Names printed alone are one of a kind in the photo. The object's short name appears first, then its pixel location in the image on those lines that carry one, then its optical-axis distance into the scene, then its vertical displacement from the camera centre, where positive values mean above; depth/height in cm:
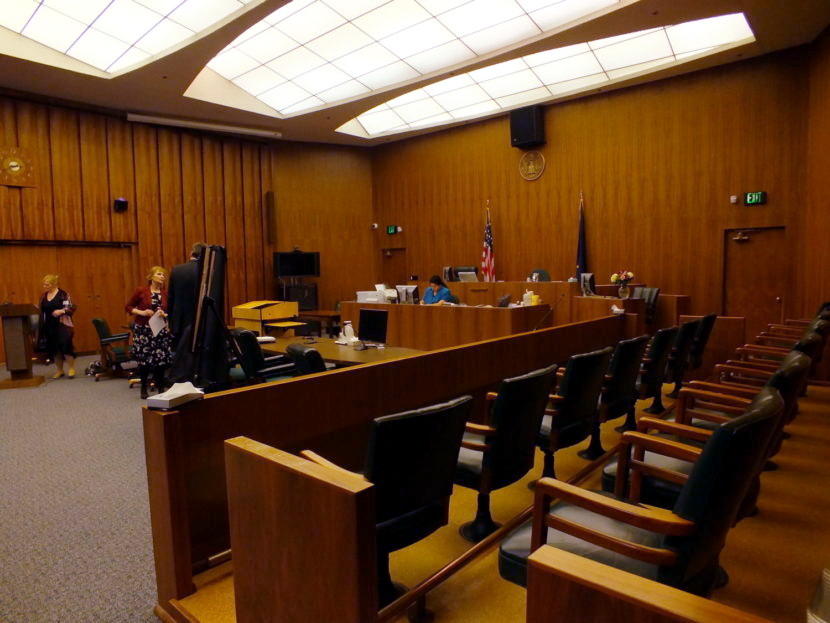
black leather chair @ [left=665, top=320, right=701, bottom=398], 403 -64
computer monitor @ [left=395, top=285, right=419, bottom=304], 690 -25
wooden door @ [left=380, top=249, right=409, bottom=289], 1210 +18
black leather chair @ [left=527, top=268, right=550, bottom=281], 788 -5
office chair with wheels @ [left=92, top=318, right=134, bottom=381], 662 -89
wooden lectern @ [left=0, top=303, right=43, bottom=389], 632 -72
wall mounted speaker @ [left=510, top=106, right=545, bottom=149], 931 +254
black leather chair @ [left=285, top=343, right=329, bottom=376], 320 -50
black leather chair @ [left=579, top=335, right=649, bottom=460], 304 -63
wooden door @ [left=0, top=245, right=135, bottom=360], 838 +7
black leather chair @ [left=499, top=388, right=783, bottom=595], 131 -65
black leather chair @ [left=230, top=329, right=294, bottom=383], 417 -65
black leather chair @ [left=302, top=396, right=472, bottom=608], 162 -63
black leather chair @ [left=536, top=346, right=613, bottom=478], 258 -65
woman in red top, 548 -60
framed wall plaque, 817 +177
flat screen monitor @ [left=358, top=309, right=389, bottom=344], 482 -45
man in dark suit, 334 -10
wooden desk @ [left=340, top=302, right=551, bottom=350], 549 -54
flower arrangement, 608 -9
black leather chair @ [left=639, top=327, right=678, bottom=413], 354 -61
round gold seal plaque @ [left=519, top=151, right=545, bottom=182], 962 +192
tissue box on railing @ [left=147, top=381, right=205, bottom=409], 193 -42
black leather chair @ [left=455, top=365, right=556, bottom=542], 217 -69
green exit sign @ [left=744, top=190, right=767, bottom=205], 739 +96
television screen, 1096 +27
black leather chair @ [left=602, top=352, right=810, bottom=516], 195 -67
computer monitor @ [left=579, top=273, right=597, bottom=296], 625 -15
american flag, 998 +26
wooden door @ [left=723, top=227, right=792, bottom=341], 739 -11
